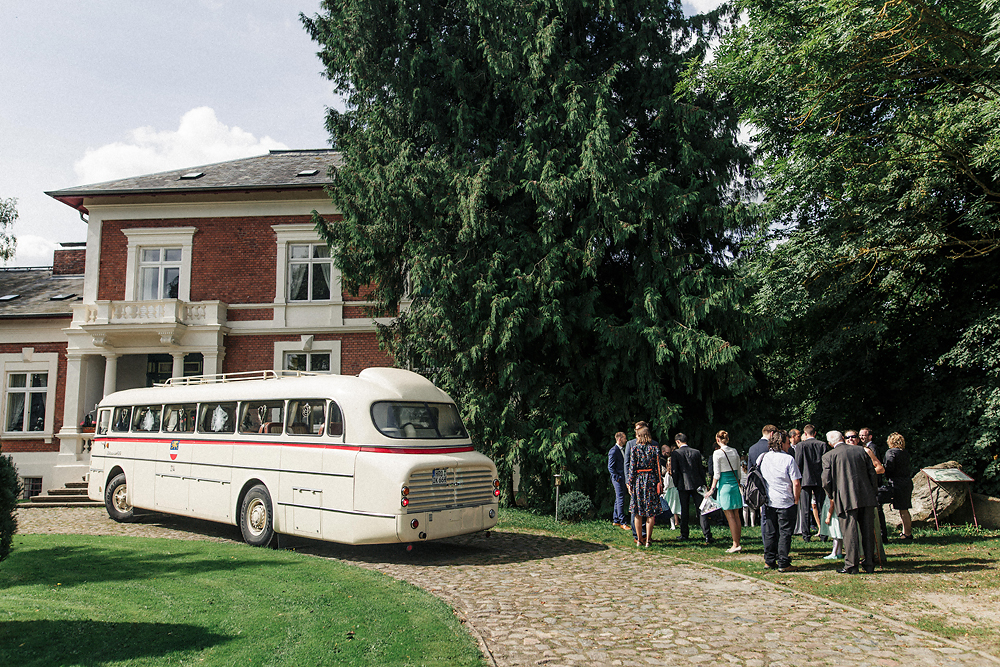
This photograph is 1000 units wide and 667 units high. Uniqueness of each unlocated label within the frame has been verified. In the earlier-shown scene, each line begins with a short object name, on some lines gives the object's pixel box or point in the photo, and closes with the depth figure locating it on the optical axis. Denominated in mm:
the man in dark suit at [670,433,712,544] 11727
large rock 12477
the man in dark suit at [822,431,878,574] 8914
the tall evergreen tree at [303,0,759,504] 13836
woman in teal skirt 10156
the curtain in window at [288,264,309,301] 21562
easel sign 12266
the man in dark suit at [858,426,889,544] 11623
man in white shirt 9055
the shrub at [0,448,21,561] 6055
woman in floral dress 10867
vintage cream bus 9734
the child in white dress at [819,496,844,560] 9570
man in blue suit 12922
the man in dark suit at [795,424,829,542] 9859
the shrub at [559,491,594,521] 13609
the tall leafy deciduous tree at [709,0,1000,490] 11914
